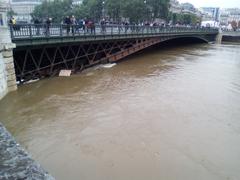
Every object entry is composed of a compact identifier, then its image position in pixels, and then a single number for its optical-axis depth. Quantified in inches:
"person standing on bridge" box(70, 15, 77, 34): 526.7
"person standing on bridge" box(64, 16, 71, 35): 581.8
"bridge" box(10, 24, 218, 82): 452.2
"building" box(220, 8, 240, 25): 5442.1
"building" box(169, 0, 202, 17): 3909.7
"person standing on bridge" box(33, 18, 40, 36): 451.9
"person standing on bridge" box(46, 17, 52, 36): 468.3
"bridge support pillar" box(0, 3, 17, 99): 377.6
